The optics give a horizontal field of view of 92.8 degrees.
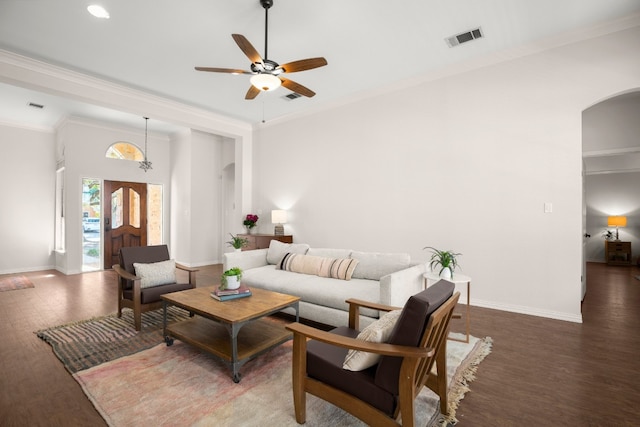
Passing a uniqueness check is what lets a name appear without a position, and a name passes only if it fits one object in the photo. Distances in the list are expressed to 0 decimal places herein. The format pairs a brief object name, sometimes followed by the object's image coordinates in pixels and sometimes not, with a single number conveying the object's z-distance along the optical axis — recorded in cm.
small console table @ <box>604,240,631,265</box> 776
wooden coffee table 231
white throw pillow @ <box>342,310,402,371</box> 161
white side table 296
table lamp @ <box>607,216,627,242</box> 785
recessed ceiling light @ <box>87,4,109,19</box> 301
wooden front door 711
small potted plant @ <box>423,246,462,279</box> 300
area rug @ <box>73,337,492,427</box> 187
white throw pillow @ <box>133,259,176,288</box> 349
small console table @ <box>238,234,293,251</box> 603
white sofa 290
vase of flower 650
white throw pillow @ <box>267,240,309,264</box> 436
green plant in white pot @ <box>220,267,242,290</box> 292
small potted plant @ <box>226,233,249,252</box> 556
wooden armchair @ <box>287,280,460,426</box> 146
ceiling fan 273
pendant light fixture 716
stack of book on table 282
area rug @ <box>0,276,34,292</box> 525
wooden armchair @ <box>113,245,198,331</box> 327
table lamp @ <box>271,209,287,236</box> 613
